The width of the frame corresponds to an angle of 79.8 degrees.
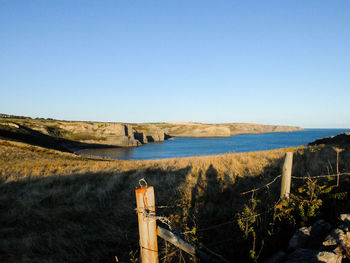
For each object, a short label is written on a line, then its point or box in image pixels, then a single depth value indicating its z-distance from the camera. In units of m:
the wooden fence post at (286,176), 4.68
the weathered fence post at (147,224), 2.54
